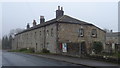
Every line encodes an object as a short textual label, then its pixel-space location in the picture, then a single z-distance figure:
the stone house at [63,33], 14.68
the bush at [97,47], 9.69
